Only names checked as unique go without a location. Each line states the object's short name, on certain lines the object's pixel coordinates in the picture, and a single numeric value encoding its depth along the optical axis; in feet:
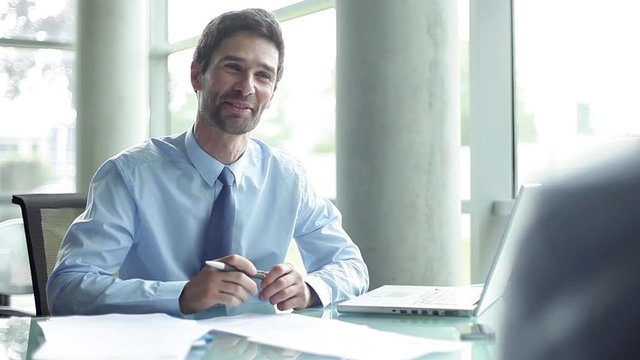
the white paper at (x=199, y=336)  4.14
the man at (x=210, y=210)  5.86
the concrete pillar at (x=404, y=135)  10.73
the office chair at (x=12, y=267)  9.58
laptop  4.81
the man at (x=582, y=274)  1.70
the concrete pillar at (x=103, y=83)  20.03
